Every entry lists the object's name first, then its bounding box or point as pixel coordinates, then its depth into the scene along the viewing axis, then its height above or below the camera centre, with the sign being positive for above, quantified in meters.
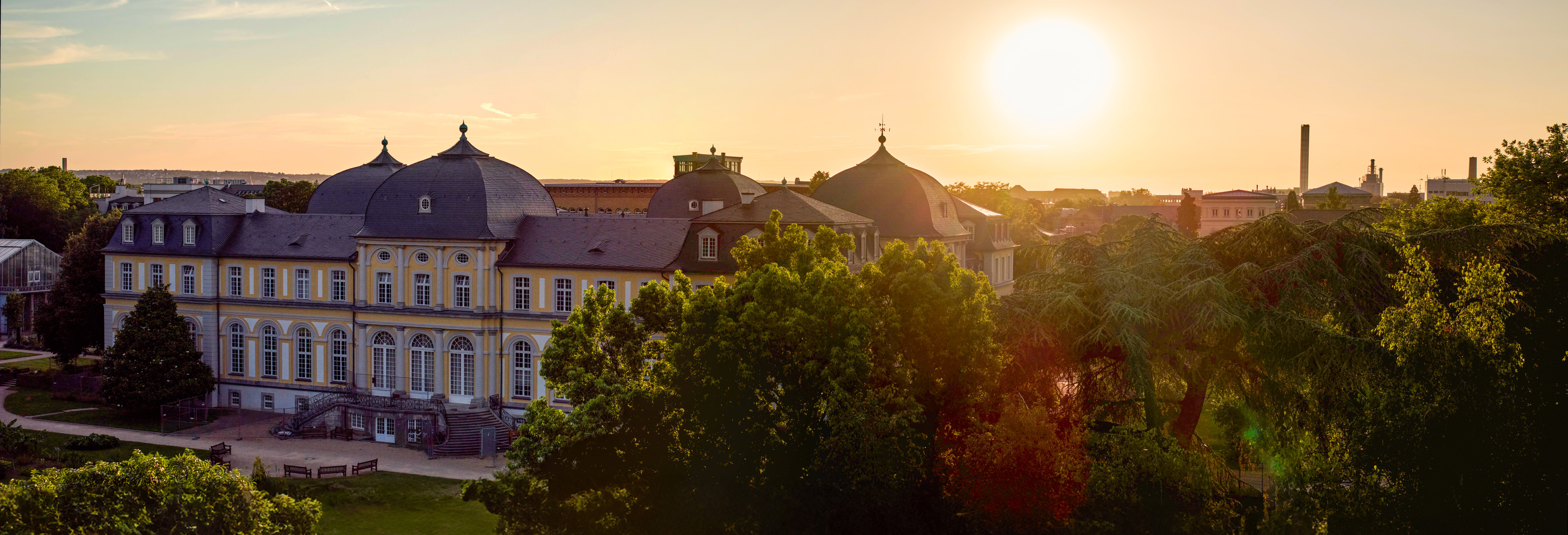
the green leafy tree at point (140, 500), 22.11 -5.35
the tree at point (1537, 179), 43.56 +2.41
